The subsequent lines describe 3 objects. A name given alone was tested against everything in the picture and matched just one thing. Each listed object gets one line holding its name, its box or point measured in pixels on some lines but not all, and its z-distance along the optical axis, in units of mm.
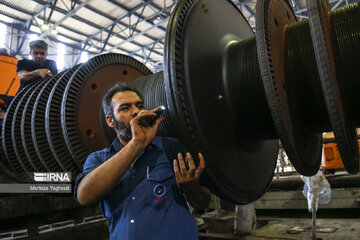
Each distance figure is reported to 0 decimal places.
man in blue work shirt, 981
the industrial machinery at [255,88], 940
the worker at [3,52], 3004
